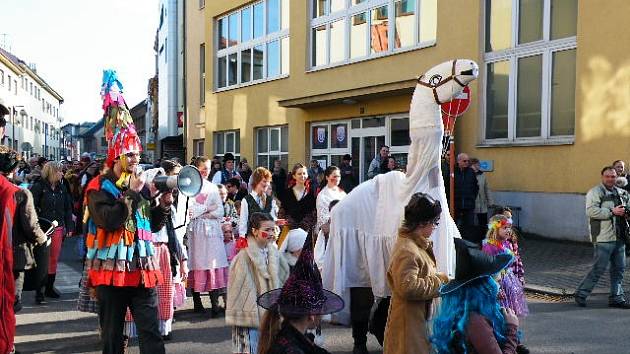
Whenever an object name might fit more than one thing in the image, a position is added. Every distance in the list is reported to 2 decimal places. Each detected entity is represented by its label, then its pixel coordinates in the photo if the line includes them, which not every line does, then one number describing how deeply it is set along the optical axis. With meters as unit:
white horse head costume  5.20
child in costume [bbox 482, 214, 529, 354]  5.78
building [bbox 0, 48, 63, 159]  61.94
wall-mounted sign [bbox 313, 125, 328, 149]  20.41
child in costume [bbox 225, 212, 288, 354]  5.06
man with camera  8.16
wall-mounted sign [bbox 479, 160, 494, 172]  14.46
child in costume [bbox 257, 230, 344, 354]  3.04
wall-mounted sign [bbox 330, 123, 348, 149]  19.52
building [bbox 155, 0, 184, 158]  35.00
